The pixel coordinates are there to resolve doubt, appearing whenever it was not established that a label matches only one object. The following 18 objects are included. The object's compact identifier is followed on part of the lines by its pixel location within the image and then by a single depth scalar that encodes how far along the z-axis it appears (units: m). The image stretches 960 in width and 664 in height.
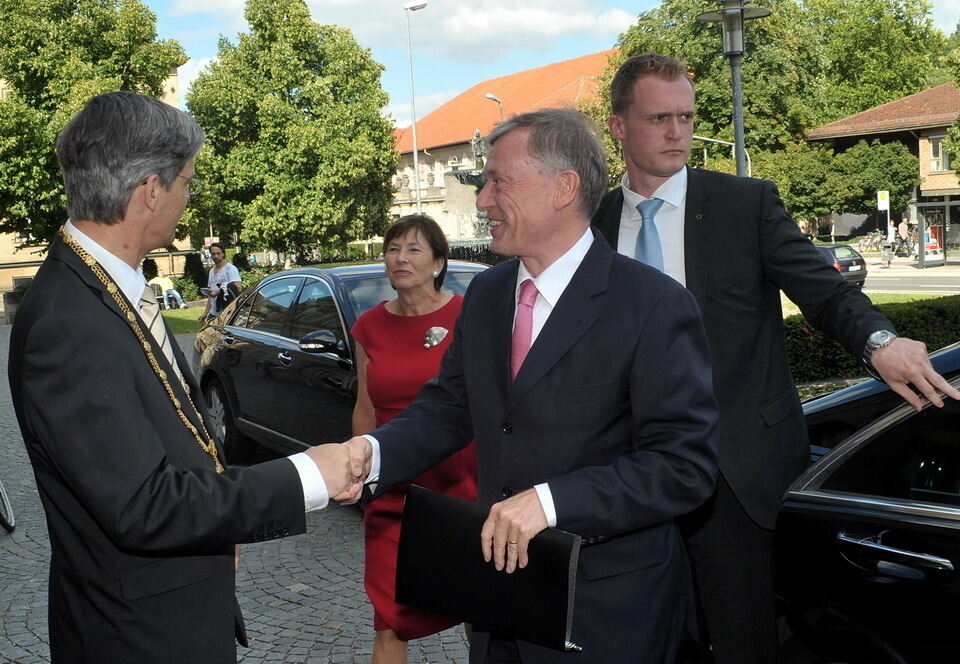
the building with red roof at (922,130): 52.22
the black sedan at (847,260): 29.81
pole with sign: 43.93
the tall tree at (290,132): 41.56
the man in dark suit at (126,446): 2.02
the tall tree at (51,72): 33.06
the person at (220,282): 17.61
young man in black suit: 3.02
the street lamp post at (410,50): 42.88
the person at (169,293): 29.00
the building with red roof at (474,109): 85.12
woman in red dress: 4.05
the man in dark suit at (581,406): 2.21
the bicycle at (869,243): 47.75
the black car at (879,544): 2.62
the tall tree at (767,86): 48.69
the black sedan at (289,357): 6.81
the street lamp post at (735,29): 12.69
